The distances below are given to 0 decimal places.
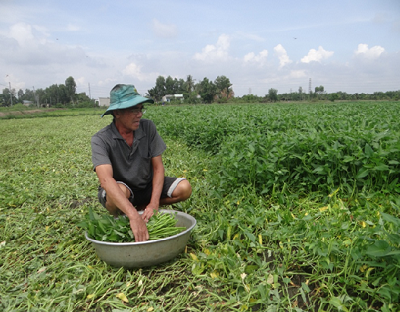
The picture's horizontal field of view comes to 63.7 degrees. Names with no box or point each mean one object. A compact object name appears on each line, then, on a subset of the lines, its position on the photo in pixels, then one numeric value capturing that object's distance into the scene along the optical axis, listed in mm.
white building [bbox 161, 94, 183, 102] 78012
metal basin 2273
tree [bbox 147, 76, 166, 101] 80688
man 2646
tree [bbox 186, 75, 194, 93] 83062
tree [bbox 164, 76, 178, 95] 87125
